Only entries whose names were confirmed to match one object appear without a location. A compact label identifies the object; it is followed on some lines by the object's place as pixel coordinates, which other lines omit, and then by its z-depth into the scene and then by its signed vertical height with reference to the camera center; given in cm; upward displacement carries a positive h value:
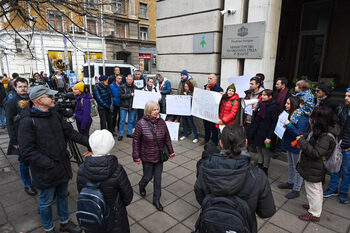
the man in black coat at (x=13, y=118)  382 -87
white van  1528 +0
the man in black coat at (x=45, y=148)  251 -92
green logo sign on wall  657 +84
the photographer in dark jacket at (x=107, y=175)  195 -92
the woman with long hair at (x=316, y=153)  281 -99
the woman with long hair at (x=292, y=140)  368 -121
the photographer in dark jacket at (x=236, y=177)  165 -79
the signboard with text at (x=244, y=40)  550 +81
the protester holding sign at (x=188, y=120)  640 -148
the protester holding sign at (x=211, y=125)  574 -143
